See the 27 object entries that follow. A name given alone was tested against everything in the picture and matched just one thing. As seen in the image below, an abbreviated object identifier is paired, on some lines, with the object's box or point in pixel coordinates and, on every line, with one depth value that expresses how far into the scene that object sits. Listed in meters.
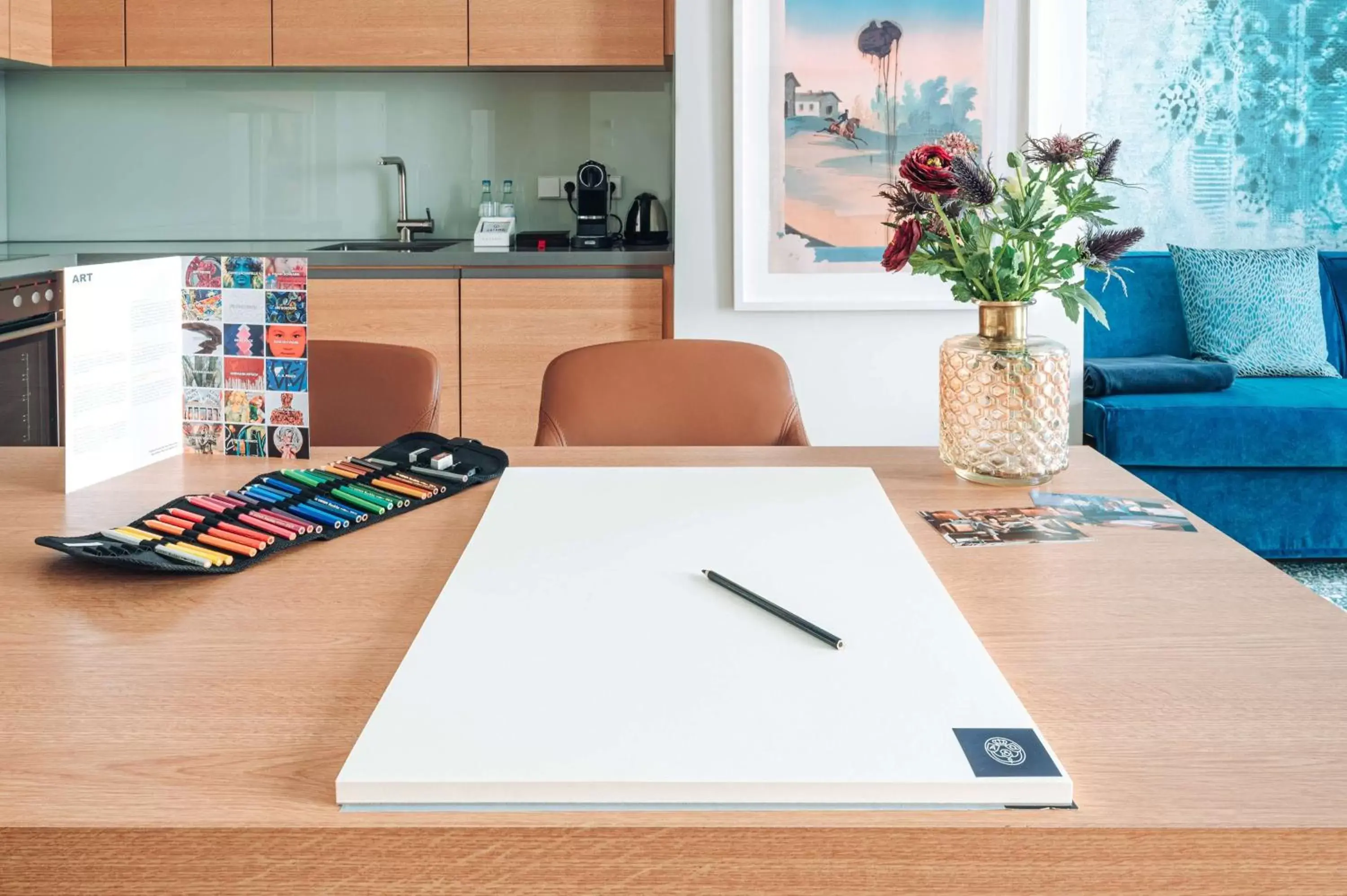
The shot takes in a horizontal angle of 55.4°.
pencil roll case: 1.13
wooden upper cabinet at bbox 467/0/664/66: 4.07
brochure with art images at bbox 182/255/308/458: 1.56
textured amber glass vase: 1.46
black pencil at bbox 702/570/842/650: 0.90
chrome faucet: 4.50
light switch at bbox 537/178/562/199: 4.59
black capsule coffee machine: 4.36
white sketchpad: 0.69
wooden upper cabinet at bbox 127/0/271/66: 4.13
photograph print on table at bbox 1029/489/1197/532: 1.30
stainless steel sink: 4.37
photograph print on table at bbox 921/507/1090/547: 1.24
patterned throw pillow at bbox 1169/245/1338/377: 4.08
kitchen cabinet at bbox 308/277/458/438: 3.97
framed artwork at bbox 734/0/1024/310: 3.64
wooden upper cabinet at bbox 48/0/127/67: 4.16
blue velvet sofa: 3.53
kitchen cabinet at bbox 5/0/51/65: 4.01
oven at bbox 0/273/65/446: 3.67
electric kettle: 4.35
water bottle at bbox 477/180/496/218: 4.35
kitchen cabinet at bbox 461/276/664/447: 3.98
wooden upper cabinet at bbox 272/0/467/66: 4.11
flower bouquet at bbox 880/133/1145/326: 1.40
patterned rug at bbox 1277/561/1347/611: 3.35
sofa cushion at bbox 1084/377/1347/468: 3.52
